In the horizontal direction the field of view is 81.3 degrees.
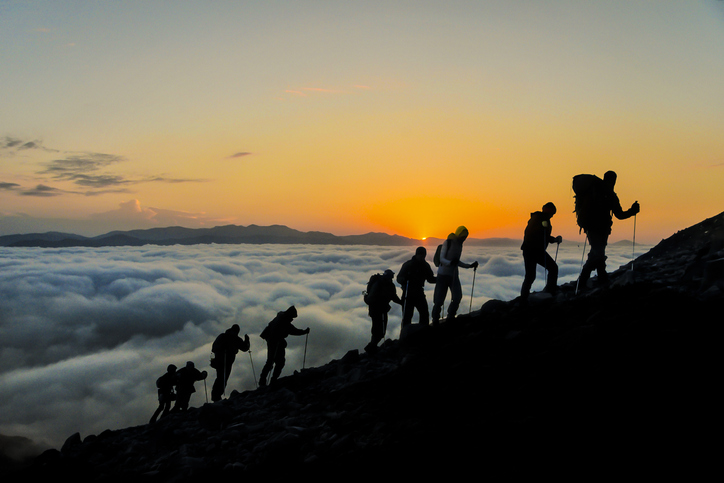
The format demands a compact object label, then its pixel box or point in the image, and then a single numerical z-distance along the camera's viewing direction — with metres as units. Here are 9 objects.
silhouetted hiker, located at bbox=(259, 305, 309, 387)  14.43
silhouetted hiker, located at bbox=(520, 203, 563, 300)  9.97
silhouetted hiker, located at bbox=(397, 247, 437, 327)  11.75
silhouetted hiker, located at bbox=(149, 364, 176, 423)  15.45
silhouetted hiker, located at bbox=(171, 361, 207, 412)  15.48
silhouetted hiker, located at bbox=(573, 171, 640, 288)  9.74
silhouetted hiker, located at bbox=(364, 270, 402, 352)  12.69
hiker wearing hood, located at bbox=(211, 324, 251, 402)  15.47
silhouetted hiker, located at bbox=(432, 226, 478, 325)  11.12
